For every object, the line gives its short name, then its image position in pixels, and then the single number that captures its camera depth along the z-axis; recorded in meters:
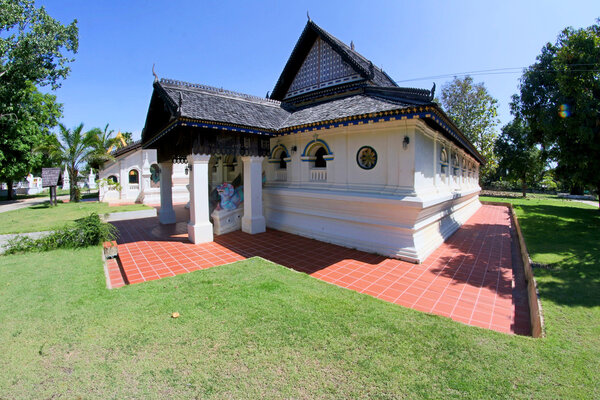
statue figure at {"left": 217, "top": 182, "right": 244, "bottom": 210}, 11.05
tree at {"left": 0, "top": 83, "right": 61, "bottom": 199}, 20.91
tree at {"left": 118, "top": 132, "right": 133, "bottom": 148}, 57.41
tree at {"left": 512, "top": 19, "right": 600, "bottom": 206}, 10.17
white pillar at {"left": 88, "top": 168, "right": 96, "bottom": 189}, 41.71
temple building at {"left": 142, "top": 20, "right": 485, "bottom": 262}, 7.71
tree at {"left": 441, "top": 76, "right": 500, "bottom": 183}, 28.97
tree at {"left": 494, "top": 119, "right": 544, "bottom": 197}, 30.41
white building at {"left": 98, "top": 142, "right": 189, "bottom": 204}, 23.25
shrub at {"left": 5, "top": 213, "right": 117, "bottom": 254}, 7.89
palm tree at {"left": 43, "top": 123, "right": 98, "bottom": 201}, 21.97
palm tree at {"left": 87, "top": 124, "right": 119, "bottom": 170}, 22.95
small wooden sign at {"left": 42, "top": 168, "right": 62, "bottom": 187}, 19.71
